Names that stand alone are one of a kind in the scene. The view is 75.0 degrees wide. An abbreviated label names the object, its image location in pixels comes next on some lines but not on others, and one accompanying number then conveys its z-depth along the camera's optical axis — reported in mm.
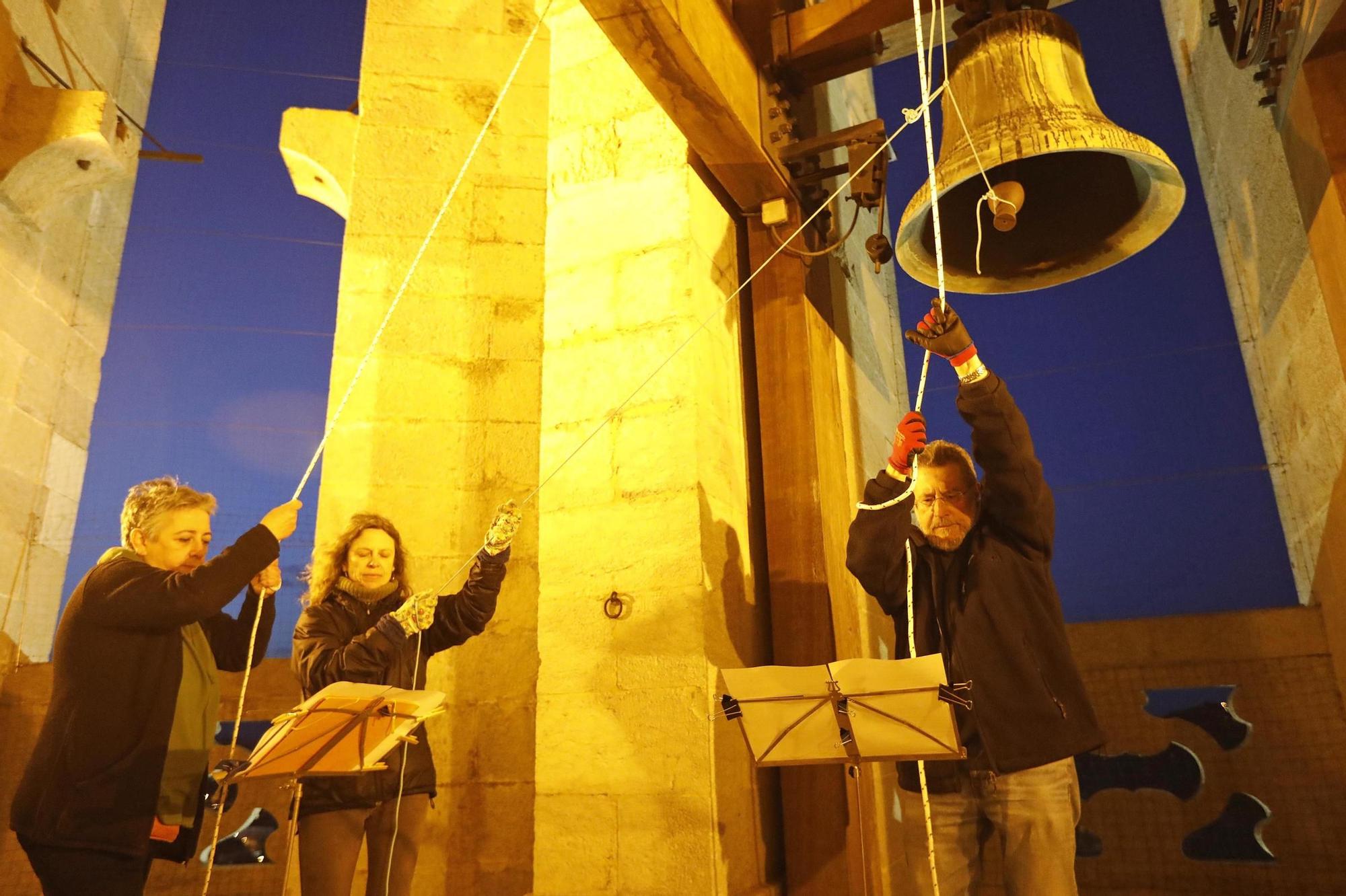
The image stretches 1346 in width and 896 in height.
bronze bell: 2014
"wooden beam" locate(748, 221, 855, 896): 2465
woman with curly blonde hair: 2287
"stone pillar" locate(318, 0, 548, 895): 3324
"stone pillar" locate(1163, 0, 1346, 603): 3045
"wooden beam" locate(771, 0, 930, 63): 2900
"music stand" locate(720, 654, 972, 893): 1684
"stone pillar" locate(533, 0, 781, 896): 2346
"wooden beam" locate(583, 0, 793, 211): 2264
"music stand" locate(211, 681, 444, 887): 1875
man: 1901
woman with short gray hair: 1916
